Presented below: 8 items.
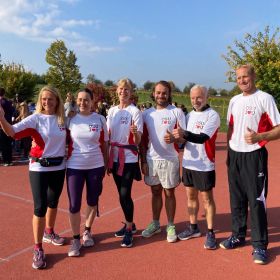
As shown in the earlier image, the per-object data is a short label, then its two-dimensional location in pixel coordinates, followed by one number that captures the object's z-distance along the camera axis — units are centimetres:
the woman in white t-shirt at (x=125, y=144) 418
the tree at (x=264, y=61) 2031
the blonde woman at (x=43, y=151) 378
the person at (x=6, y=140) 943
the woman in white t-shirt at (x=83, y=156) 397
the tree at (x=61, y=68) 3578
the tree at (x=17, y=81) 3384
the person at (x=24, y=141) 1026
